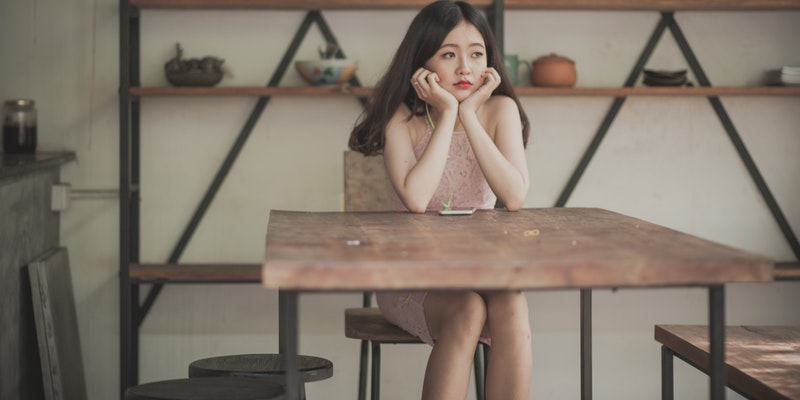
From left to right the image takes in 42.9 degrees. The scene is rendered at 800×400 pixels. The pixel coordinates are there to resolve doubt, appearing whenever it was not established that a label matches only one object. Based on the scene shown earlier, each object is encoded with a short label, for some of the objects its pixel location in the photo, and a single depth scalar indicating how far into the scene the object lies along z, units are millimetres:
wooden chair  2920
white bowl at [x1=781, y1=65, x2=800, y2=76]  4453
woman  2773
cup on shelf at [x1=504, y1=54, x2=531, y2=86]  4305
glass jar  4203
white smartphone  2588
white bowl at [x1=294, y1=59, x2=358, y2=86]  4227
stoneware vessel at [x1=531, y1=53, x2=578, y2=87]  4332
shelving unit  4199
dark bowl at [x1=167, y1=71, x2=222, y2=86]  4250
